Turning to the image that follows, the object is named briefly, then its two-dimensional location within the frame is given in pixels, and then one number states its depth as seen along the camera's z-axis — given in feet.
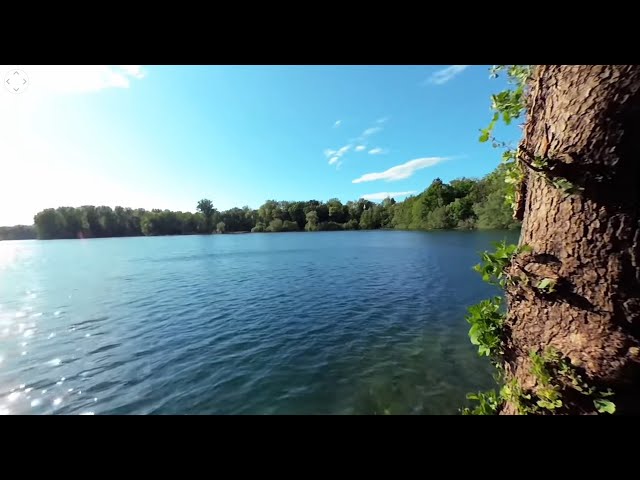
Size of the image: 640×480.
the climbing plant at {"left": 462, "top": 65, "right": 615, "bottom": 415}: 5.62
